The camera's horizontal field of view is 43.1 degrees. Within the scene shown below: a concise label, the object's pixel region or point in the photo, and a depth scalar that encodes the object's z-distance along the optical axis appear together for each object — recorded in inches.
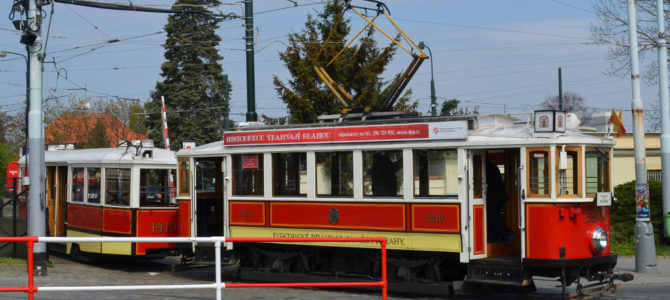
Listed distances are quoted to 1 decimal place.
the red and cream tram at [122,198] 685.3
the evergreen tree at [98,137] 1884.8
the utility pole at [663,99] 674.2
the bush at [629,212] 794.2
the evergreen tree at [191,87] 1818.4
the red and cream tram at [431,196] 470.9
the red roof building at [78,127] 1994.3
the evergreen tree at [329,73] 981.8
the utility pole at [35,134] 619.5
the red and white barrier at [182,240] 330.4
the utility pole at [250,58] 712.4
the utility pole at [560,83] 1648.1
